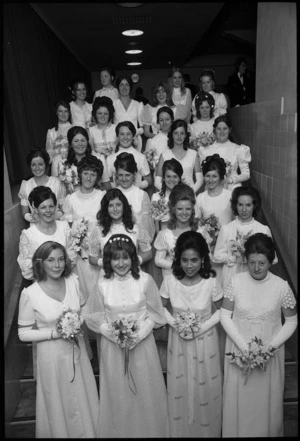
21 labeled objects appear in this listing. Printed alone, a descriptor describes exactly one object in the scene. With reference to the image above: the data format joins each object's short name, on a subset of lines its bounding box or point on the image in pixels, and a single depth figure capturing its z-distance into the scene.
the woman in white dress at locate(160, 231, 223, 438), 4.04
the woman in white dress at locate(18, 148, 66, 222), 5.61
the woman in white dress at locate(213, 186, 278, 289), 4.84
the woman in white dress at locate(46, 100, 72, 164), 7.00
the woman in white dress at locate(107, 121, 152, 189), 6.42
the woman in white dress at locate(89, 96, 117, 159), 6.77
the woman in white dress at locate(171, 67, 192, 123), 7.93
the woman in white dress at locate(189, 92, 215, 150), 6.82
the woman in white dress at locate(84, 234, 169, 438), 3.99
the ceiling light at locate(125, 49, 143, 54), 12.86
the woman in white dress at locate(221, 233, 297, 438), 3.88
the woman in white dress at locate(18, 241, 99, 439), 3.88
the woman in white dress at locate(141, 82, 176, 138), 7.61
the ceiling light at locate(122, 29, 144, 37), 10.17
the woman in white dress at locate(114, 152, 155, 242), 5.50
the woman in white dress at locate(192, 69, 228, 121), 7.84
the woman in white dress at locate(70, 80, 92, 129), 7.62
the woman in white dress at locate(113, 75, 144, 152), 7.77
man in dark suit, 9.12
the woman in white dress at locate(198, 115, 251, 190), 6.29
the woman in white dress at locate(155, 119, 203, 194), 6.32
